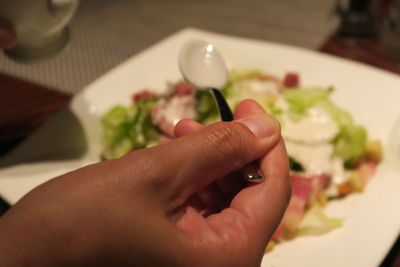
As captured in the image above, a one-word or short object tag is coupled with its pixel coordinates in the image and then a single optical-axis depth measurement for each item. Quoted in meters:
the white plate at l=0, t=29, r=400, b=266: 0.42
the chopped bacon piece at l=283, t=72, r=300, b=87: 0.56
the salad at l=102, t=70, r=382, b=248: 0.46
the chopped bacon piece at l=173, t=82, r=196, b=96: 0.54
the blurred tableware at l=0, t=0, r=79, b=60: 0.43
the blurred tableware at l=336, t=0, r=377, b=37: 0.72
